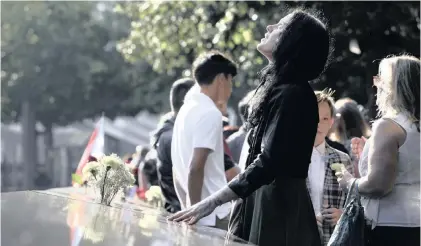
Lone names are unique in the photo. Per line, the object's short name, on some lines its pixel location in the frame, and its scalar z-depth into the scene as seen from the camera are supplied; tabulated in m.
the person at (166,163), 9.06
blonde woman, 6.15
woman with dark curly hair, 5.12
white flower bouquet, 6.24
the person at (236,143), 11.47
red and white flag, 12.19
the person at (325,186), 7.19
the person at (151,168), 12.27
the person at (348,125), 10.57
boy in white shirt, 7.32
